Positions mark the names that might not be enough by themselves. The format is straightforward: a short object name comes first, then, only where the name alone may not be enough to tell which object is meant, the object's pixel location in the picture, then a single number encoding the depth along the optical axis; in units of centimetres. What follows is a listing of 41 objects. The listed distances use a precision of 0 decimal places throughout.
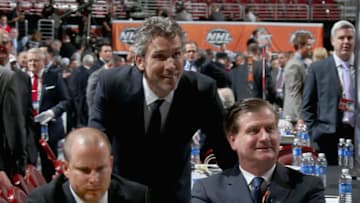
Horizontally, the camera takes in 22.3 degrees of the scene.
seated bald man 325
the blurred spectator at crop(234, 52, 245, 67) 1560
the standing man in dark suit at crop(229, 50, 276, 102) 1223
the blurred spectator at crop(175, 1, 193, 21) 2330
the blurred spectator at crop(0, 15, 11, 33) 1814
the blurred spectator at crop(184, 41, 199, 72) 1105
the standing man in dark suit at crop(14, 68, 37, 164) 734
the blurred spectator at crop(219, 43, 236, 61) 1875
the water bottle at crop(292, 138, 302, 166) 616
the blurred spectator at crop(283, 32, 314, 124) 963
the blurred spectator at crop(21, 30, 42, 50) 1918
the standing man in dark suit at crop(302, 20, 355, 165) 693
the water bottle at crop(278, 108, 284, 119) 1080
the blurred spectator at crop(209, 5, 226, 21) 2412
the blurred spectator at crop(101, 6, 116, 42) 2318
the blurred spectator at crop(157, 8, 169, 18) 2219
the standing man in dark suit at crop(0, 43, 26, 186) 623
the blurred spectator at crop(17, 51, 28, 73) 1046
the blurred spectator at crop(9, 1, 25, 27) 2219
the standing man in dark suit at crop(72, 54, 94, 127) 1205
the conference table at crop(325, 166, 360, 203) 449
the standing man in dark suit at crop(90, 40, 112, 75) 1202
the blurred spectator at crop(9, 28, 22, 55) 1639
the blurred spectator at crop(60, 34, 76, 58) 2083
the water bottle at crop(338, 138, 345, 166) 651
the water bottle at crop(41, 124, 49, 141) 950
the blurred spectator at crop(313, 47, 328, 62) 1153
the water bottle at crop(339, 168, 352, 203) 469
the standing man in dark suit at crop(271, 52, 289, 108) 1288
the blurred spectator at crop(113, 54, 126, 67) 1023
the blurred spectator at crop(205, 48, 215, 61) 1579
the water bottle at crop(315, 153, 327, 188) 549
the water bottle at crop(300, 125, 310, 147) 747
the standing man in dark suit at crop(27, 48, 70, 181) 940
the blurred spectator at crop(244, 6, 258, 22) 2436
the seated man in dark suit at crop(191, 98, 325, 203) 325
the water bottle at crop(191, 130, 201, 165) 681
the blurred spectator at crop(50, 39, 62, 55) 1808
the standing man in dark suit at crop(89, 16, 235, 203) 369
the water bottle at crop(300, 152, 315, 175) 554
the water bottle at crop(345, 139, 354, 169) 628
